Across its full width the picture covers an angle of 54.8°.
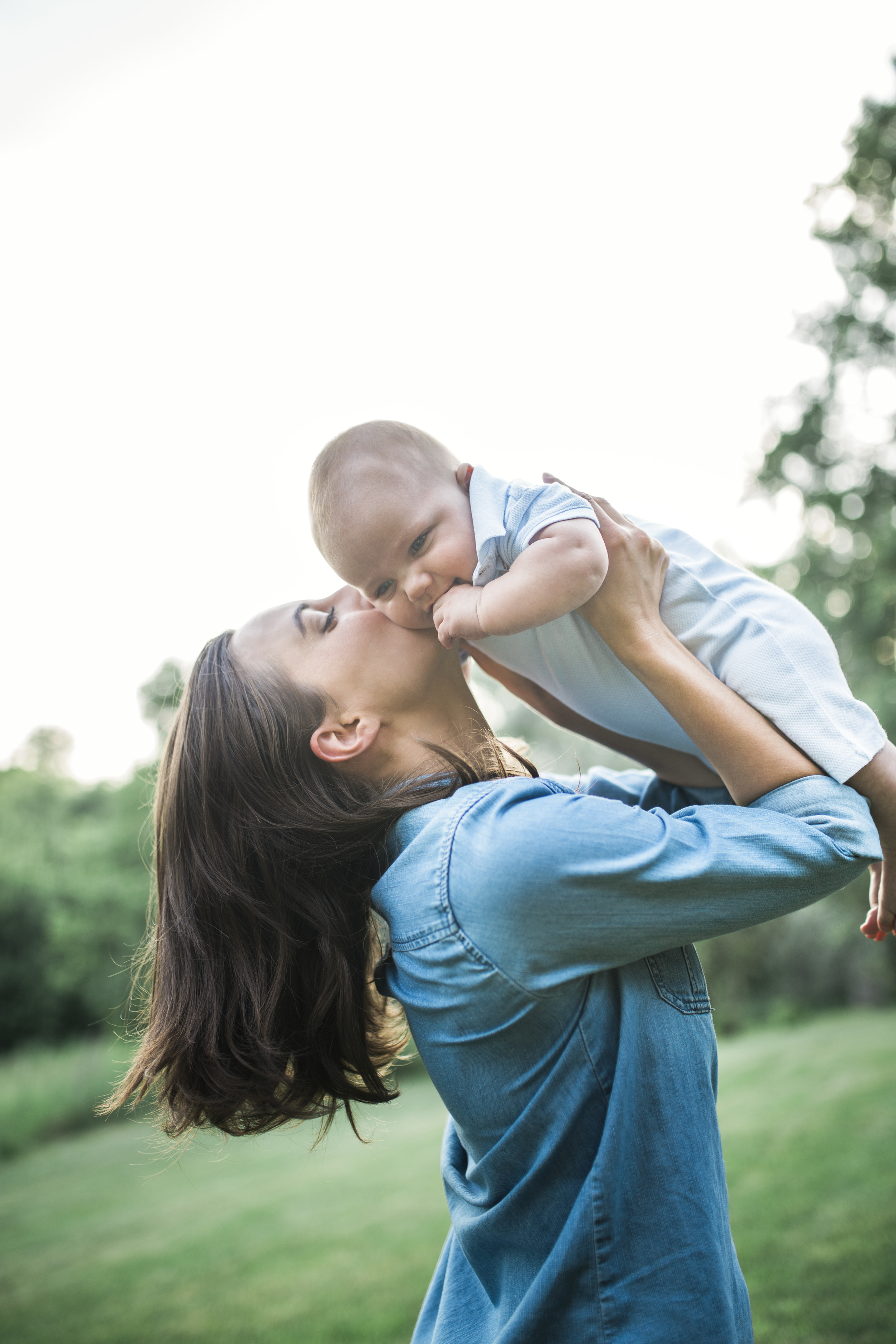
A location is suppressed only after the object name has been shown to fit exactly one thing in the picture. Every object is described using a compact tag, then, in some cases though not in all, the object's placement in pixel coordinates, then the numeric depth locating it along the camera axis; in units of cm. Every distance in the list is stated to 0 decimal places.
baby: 155
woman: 129
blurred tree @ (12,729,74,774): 3231
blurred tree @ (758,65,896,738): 1164
